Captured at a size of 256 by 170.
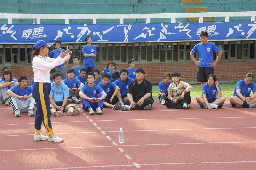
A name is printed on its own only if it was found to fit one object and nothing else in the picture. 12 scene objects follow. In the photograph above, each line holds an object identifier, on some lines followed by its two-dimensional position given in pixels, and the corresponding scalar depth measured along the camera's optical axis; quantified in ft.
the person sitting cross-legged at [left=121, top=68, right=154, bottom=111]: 36.65
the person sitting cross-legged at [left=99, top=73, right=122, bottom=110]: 37.91
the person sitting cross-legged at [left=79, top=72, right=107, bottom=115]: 34.53
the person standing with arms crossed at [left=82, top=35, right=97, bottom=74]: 45.65
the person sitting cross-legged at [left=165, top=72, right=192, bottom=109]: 37.37
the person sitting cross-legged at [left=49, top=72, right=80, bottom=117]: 34.27
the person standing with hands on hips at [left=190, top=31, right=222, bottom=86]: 38.58
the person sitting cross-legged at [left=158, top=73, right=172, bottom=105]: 41.23
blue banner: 54.80
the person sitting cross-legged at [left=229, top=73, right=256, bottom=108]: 37.29
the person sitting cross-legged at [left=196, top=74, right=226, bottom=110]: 36.73
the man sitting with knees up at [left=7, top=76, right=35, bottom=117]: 34.27
